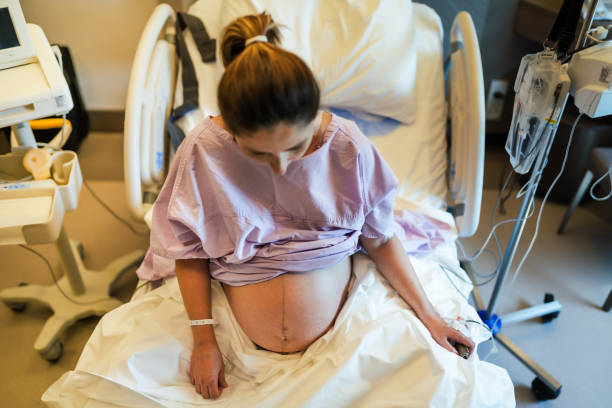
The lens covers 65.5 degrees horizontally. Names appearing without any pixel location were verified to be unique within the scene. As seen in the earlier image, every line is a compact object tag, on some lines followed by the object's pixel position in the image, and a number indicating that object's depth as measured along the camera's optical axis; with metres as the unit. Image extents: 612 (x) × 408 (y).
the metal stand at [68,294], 1.64
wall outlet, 2.56
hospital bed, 1.00
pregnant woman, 1.06
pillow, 1.65
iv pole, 1.29
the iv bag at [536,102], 1.19
